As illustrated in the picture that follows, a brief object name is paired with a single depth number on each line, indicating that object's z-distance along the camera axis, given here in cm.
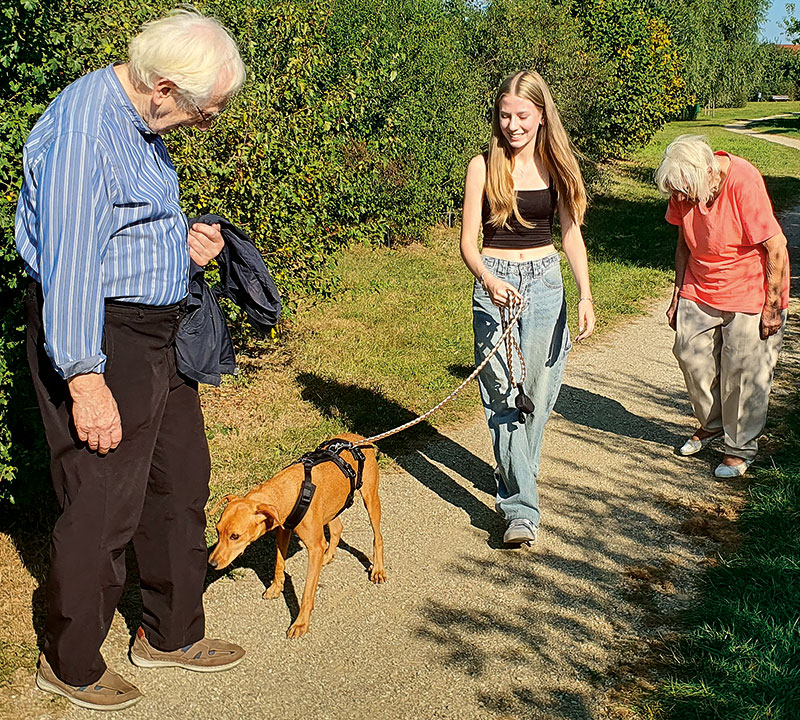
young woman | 450
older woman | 543
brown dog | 372
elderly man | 282
